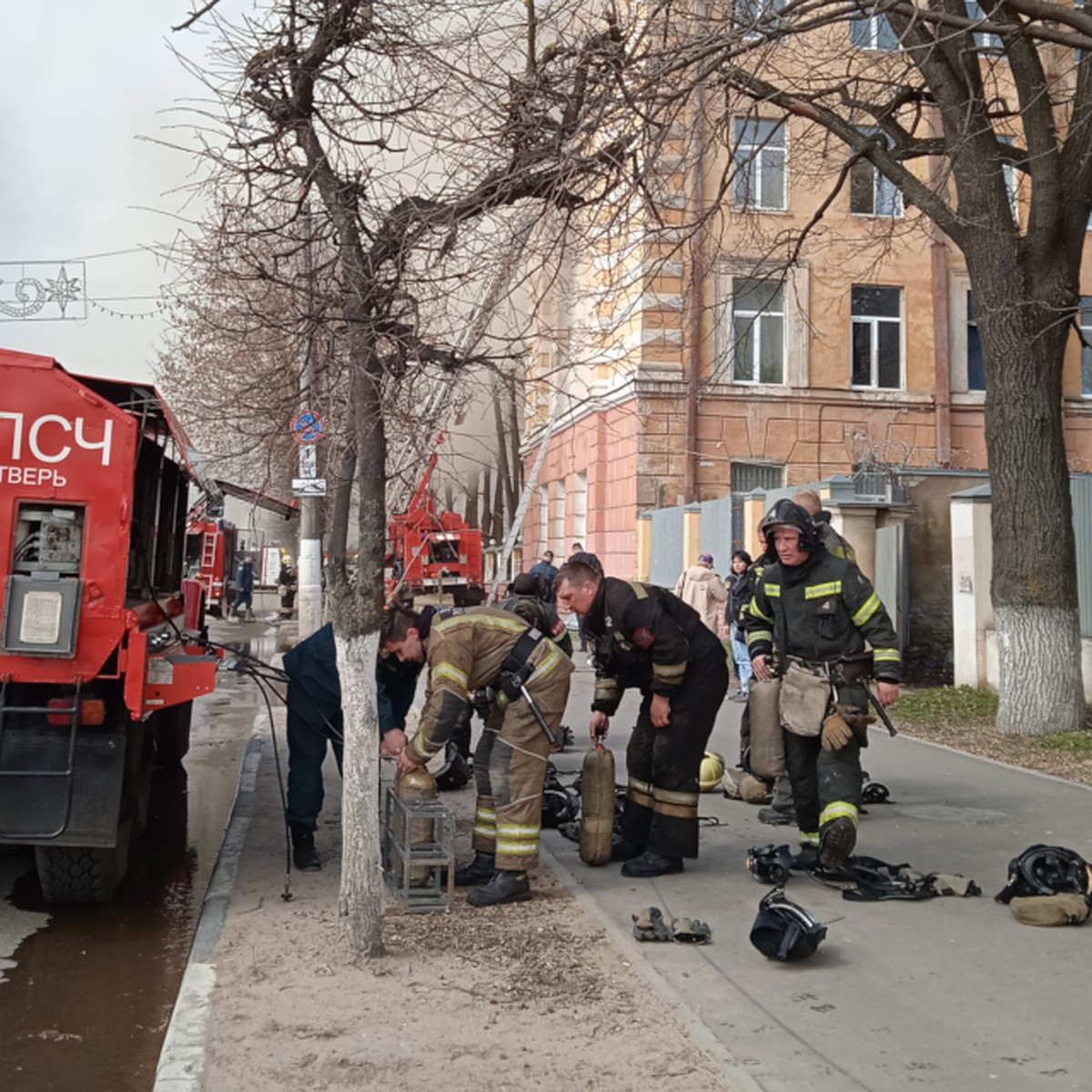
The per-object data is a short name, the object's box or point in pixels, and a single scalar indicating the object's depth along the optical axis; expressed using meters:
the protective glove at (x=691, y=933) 5.02
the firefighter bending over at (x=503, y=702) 5.57
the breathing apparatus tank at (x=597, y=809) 6.27
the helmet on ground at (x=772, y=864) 5.93
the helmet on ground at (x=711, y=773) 8.20
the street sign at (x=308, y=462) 13.09
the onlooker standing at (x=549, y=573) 8.77
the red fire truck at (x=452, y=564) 29.17
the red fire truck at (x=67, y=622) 5.29
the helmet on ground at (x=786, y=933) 4.69
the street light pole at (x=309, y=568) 19.36
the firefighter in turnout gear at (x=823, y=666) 5.88
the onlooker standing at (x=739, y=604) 11.74
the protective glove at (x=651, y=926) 5.04
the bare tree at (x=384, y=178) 5.04
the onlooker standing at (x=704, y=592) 14.48
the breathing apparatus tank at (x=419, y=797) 5.63
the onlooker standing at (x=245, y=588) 30.91
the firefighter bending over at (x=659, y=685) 6.05
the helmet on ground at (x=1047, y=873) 5.37
